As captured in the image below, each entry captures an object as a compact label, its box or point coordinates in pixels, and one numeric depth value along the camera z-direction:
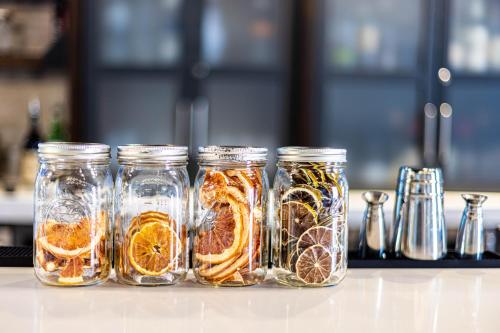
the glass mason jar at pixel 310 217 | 0.95
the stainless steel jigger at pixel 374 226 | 1.12
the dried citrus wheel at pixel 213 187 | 0.95
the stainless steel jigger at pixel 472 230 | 1.13
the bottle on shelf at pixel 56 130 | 2.97
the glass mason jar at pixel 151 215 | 0.94
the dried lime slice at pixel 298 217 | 0.95
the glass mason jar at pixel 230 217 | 0.94
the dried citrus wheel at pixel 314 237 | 0.95
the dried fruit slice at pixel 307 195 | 0.95
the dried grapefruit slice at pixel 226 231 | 0.94
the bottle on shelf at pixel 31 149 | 2.91
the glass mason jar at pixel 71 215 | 0.93
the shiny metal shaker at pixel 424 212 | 1.10
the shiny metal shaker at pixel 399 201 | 1.12
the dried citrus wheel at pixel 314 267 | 0.96
